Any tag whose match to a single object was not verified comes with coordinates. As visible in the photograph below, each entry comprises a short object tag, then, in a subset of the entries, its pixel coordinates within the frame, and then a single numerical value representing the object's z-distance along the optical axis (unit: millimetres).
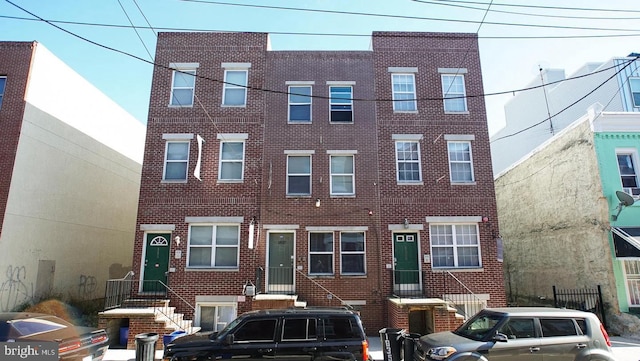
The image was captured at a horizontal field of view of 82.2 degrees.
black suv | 7168
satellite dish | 12438
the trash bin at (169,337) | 9643
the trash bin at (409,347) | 8742
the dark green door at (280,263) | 13594
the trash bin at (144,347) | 8508
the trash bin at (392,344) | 9078
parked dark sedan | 7402
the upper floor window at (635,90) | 17906
